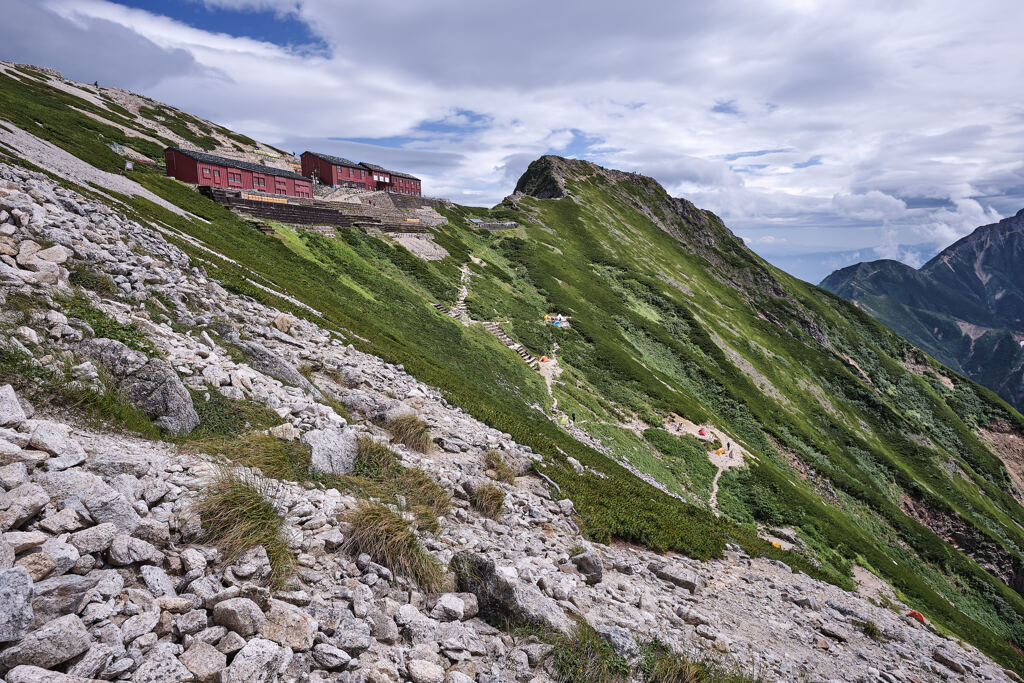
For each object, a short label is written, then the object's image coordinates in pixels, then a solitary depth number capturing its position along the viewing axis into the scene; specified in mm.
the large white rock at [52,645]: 4062
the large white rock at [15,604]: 4137
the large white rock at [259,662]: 4789
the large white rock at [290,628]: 5430
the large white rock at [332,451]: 9766
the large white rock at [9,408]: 6527
